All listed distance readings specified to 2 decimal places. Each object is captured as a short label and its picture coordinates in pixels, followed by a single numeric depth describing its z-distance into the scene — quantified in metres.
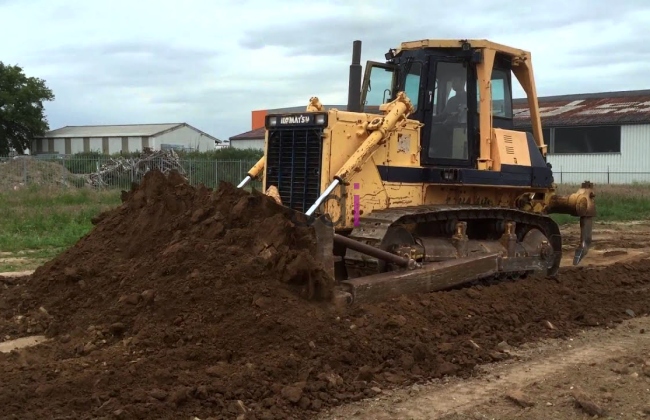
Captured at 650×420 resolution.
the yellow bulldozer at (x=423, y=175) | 8.20
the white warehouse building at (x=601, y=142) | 37.12
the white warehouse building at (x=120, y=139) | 60.75
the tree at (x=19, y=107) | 54.31
